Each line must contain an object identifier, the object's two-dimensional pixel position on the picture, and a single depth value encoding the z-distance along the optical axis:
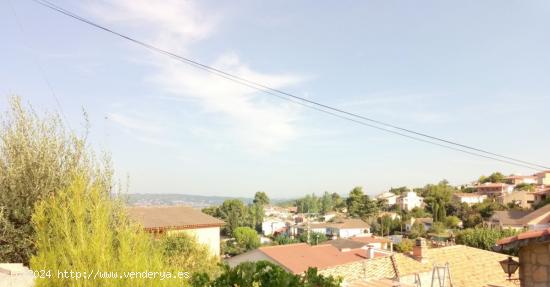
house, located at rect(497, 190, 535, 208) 77.12
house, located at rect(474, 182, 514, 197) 97.44
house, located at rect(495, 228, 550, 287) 6.24
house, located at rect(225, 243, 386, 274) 21.50
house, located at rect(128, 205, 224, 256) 30.27
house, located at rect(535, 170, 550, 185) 96.75
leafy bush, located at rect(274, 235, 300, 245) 65.77
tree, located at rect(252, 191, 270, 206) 125.20
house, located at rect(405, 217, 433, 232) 73.92
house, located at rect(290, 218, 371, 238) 75.81
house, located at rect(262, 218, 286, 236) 97.19
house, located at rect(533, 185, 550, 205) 67.44
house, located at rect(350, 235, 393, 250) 52.87
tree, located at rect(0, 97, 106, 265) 6.88
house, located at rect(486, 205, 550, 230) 50.16
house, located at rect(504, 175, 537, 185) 105.09
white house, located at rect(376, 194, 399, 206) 109.85
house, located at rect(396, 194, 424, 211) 98.75
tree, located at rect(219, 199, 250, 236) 84.98
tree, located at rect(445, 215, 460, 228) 72.00
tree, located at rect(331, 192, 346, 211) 150.01
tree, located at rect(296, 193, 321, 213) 154.50
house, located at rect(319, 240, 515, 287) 19.70
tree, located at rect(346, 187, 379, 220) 94.00
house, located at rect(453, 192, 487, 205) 86.99
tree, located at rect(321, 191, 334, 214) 155.30
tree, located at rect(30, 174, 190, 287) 3.72
